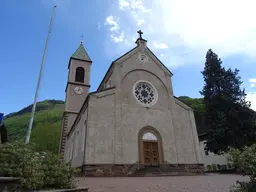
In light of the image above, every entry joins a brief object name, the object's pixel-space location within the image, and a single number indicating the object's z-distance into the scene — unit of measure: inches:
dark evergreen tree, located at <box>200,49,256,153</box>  804.0
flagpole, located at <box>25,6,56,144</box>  325.7
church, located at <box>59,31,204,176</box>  557.0
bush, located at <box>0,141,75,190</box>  177.2
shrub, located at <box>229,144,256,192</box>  180.1
